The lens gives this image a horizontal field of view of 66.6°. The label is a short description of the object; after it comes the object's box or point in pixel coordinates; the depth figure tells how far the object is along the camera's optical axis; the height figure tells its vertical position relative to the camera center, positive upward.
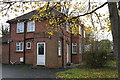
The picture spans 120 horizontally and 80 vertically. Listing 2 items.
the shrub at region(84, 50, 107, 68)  8.28 -1.22
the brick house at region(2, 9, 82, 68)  9.53 -0.23
